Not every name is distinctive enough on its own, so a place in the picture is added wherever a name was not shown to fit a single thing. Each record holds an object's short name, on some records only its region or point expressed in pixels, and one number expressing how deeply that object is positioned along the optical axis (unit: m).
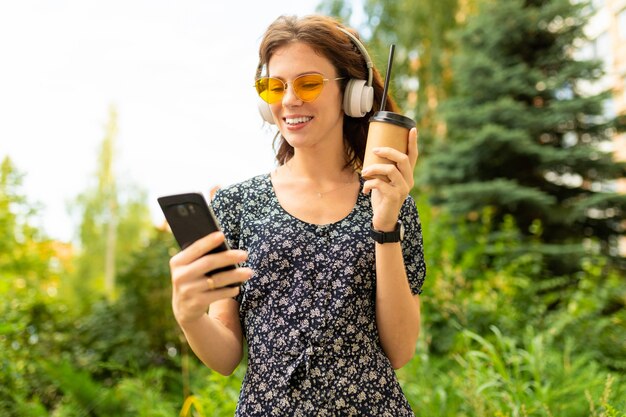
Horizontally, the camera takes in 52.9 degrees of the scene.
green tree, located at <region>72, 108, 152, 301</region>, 29.38
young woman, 1.63
